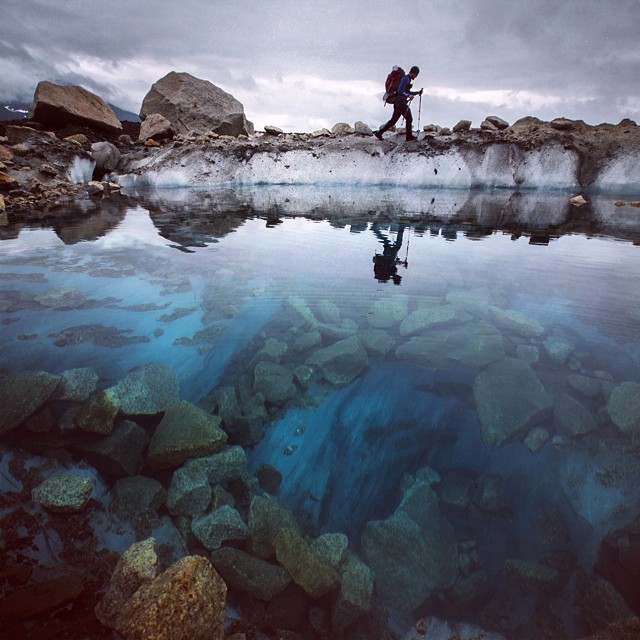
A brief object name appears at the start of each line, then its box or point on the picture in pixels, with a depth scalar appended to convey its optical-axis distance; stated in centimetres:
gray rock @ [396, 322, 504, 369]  312
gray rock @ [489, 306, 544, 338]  352
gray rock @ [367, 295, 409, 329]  367
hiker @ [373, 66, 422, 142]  1407
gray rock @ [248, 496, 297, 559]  194
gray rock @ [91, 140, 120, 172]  1836
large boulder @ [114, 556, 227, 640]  145
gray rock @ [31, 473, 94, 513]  194
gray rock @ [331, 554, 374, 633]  174
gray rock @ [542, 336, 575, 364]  314
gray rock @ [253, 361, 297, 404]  284
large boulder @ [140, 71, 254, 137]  2433
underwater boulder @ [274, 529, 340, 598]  180
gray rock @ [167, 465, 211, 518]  204
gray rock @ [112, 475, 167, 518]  202
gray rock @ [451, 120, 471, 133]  1979
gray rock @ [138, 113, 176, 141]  2173
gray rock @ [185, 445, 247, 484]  221
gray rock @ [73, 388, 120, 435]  235
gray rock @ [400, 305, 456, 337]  358
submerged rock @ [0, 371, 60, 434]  236
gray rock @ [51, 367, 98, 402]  259
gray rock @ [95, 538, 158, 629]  156
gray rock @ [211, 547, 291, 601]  177
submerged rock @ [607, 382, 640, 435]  245
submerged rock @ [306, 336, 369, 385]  302
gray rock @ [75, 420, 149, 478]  219
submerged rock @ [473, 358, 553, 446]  255
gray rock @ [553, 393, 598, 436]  250
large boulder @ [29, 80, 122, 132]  1870
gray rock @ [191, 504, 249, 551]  193
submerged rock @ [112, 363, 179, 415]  256
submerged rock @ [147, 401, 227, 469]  224
